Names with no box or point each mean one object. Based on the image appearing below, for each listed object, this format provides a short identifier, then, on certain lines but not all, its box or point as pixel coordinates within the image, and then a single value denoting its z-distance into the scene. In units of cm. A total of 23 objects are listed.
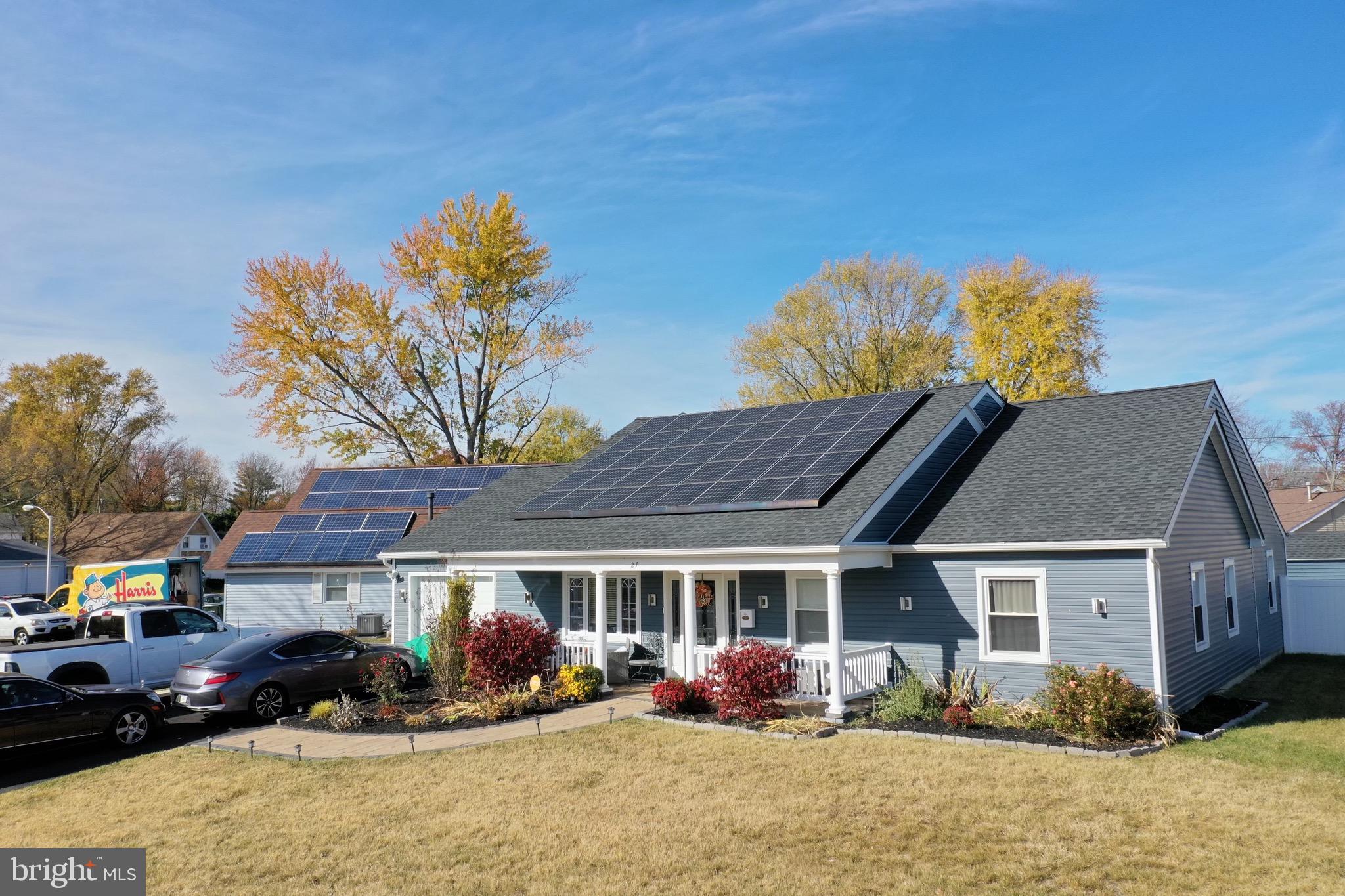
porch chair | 1803
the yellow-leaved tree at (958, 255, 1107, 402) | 3912
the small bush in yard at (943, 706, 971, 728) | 1264
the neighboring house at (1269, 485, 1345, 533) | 3684
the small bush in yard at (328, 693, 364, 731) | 1405
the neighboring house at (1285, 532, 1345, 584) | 2611
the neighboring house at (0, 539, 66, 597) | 4805
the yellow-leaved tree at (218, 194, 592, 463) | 4066
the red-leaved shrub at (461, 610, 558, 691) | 1582
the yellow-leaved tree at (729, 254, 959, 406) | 4059
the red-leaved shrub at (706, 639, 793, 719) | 1370
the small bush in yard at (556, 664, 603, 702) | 1592
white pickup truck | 1591
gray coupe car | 1491
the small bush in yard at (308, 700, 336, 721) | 1473
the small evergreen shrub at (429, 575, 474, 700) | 1593
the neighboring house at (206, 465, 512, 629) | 3044
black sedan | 1254
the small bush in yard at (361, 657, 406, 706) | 1562
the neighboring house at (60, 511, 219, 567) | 4994
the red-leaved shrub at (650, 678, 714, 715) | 1430
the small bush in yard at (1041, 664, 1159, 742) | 1167
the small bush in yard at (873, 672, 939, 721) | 1339
